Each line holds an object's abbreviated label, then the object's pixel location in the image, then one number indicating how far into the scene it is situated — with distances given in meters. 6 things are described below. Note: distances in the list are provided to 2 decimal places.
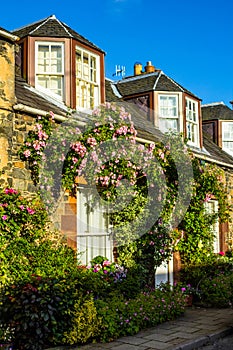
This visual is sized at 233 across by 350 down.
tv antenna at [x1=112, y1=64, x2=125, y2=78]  17.68
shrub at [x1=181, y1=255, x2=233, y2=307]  11.09
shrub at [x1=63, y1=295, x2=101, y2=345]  7.24
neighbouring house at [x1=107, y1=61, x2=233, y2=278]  13.96
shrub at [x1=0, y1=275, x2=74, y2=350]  6.84
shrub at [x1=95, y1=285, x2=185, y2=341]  7.74
